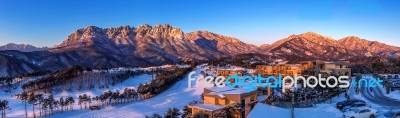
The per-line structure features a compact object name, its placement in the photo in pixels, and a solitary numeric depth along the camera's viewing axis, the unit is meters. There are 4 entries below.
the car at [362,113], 20.17
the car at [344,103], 25.31
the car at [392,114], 19.58
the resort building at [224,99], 31.94
